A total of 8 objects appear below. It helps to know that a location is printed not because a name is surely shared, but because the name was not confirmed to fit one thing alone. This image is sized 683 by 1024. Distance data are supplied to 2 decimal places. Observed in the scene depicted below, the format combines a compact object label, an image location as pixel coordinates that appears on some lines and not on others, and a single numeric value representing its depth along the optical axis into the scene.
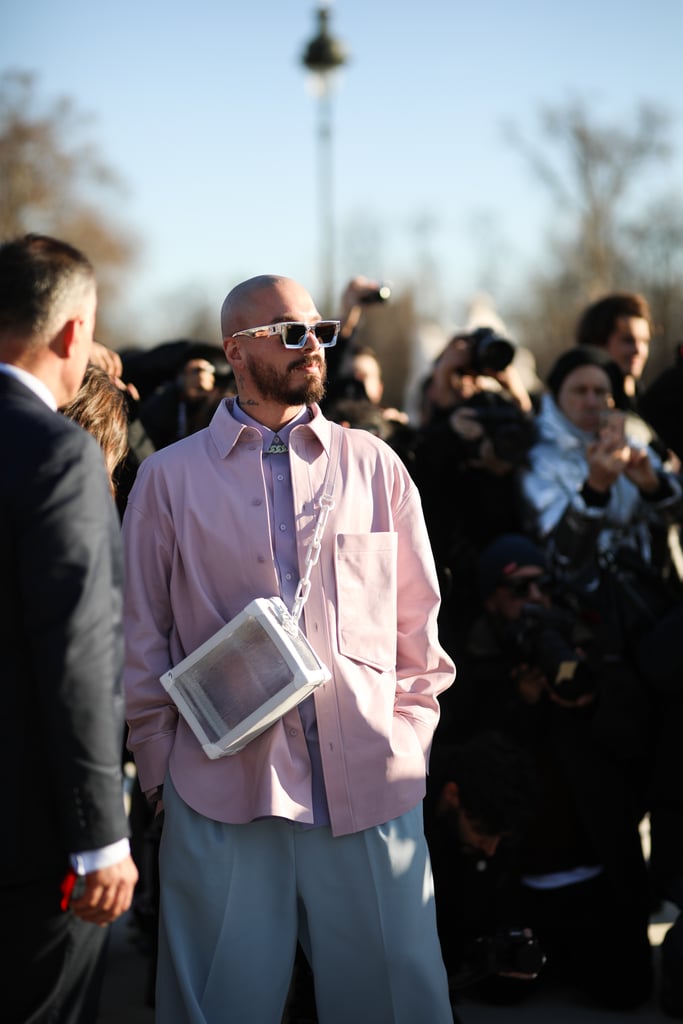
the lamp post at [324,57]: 14.49
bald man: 2.89
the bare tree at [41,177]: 18.20
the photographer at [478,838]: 3.99
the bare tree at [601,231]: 25.48
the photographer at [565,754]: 4.29
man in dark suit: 2.29
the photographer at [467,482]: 4.66
